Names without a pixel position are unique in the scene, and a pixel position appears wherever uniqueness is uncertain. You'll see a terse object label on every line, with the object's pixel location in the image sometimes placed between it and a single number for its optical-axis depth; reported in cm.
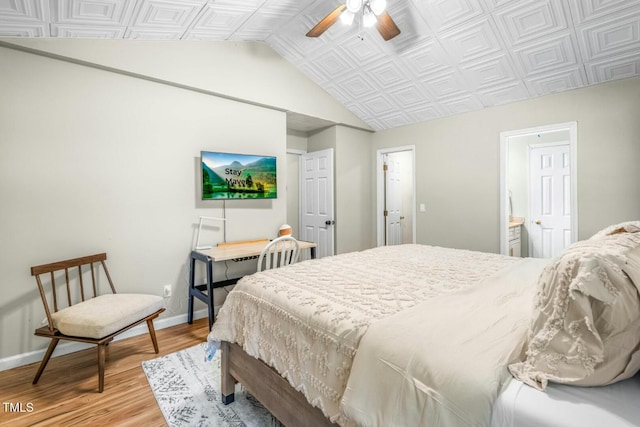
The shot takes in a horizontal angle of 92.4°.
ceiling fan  215
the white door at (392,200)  500
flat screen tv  320
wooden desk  275
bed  75
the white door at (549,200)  420
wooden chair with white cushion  198
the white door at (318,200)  459
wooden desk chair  253
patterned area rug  169
